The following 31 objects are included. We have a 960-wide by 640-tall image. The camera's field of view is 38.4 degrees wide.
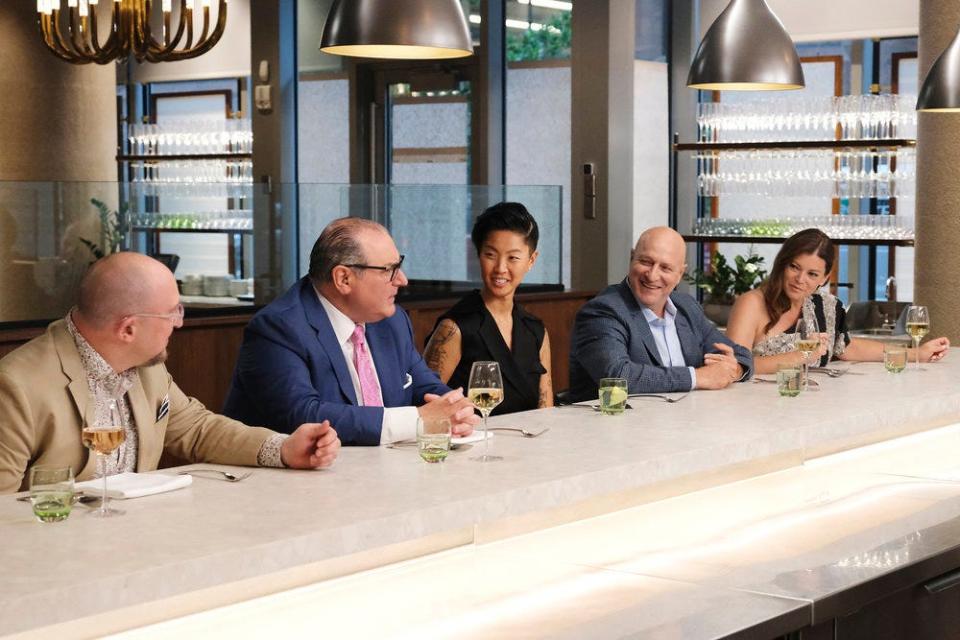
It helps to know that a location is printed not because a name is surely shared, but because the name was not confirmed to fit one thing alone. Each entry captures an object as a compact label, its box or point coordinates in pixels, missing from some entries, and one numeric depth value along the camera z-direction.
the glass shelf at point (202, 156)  11.11
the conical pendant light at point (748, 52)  4.87
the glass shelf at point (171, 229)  7.02
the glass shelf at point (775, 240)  8.68
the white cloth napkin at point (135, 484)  2.56
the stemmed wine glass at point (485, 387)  3.19
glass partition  6.42
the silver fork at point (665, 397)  4.07
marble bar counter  2.08
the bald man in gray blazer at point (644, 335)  4.46
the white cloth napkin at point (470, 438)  3.23
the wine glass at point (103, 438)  2.53
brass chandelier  7.05
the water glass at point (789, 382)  4.12
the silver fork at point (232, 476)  2.79
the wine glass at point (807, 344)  4.35
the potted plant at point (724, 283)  8.66
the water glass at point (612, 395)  3.73
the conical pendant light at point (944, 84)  5.25
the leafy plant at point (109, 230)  6.71
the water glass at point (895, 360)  4.82
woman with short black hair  4.55
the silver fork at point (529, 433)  3.35
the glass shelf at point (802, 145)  8.68
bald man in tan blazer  3.04
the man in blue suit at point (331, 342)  3.61
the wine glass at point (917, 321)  5.03
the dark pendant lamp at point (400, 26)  3.63
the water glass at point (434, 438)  2.94
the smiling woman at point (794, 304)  5.48
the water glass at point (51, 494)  2.38
